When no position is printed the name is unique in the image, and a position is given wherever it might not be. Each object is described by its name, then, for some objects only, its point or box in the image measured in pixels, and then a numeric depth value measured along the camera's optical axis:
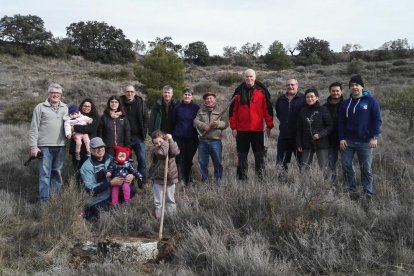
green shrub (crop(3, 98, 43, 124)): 14.03
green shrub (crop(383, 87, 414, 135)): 12.07
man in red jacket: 6.11
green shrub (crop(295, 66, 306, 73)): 34.27
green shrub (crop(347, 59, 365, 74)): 28.90
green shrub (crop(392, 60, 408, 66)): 30.01
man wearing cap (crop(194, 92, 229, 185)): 6.26
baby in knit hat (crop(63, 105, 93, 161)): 6.27
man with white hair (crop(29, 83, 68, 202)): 5.86
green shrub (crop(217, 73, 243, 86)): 28.27
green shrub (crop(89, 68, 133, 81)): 29.98
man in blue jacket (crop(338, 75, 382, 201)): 5.38
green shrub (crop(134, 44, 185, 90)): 20.17
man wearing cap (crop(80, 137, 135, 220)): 5.41
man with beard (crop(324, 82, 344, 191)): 5.79
